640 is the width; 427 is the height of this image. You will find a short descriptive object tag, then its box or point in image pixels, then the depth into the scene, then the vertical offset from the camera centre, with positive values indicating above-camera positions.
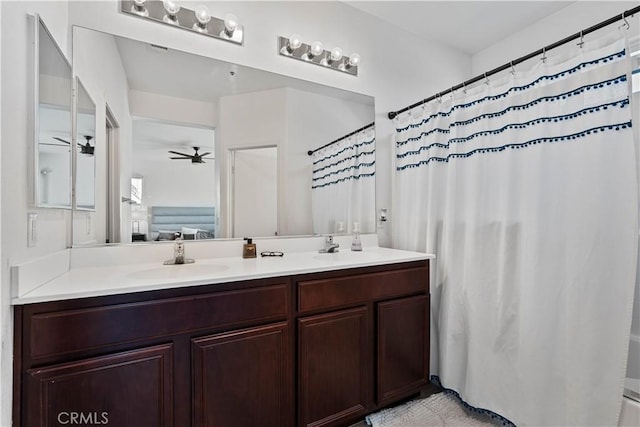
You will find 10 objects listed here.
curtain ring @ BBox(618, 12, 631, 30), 1.19 +0.78
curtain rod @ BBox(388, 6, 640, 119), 1.18 +0.80
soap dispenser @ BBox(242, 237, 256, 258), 1.73 -0.23
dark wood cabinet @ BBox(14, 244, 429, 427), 0.98 -0.56
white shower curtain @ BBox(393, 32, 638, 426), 1.23 -0.12
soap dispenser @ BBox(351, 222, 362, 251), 2.11 -0.21
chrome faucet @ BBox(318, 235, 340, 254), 1.96 -0.24
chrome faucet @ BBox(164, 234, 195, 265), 1.55 -0.24
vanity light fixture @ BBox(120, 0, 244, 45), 1.54 +1.08
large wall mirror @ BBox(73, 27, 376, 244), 1.52 +0.41
